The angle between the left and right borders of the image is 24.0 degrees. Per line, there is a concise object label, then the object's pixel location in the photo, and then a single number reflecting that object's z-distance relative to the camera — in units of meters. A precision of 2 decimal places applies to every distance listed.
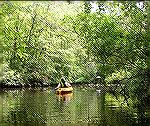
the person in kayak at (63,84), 23.36
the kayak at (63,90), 22.34
